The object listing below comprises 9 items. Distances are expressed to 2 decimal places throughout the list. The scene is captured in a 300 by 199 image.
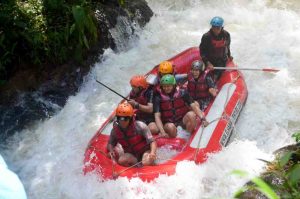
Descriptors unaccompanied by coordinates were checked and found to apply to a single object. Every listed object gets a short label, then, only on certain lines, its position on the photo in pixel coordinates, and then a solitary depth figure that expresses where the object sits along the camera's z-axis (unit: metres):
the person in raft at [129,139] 5.00
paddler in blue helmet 7.04
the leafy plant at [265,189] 1.56
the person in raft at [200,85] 6.18
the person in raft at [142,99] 5.79
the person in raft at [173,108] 5.58
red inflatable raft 4.85
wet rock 6.50
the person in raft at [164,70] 6.12
